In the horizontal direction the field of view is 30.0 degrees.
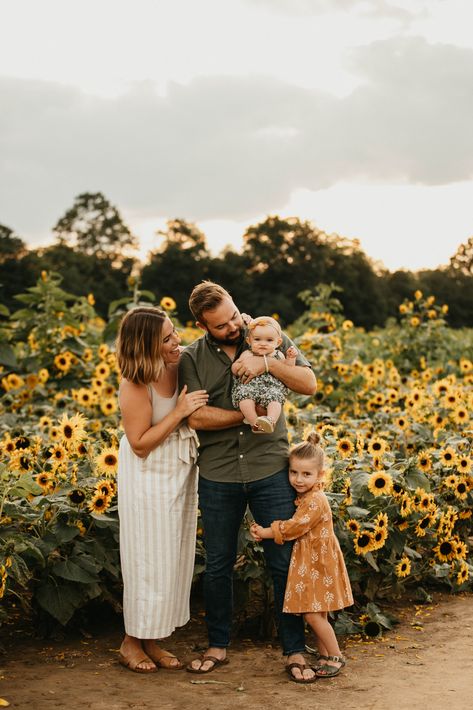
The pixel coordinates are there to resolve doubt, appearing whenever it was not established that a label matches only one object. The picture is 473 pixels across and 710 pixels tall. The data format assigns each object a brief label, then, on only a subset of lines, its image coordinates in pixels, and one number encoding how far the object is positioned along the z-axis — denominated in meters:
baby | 3.82
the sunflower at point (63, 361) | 8.41
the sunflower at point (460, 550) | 5.30
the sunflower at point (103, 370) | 8.02
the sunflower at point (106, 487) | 4.40
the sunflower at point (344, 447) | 5.11
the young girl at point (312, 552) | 4.00
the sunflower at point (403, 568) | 4.90
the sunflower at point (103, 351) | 8.24
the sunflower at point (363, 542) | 4.61
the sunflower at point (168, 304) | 8.33
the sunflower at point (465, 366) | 9.62
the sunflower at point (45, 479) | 4.57
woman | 4.05
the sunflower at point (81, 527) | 4.43
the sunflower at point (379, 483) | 4.82
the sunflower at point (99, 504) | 4.40
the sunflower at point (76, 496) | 4.36
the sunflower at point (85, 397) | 7.46
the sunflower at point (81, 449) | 4.78
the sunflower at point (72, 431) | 4.71
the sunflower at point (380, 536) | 4.66
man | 3.97
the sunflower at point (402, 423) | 6.37
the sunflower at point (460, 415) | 6.73
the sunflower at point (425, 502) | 4.99
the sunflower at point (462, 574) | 5.28
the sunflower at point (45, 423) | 6.14
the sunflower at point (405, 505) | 4.91
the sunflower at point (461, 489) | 5.53
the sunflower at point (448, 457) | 5.53
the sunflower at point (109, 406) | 7.38
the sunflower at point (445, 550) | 5.30
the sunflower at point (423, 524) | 5.07
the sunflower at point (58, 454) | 4.60
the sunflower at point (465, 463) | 5.51
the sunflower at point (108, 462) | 4.52
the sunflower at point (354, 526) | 4.62
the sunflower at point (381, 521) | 4.72
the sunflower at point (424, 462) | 5.36
